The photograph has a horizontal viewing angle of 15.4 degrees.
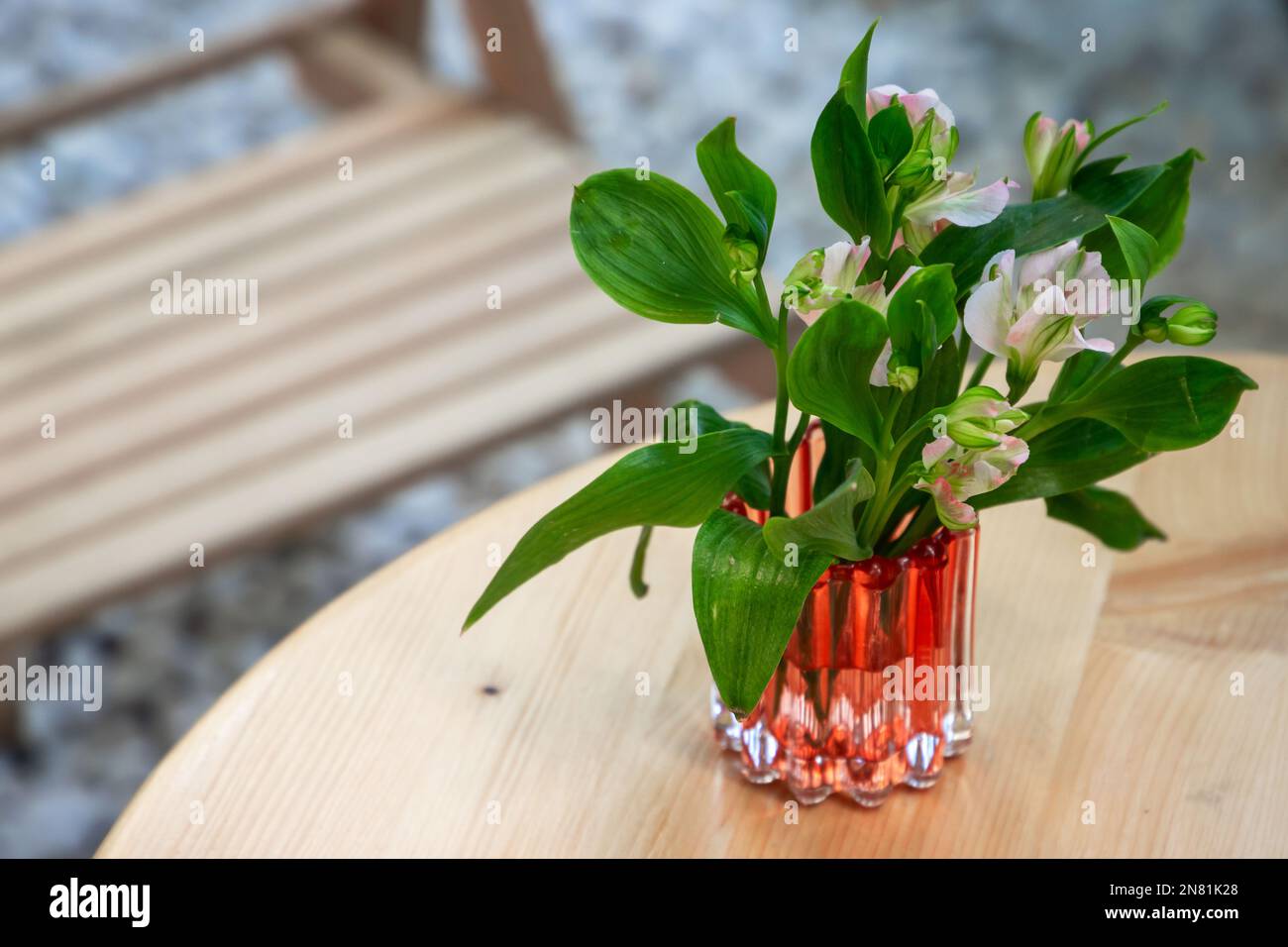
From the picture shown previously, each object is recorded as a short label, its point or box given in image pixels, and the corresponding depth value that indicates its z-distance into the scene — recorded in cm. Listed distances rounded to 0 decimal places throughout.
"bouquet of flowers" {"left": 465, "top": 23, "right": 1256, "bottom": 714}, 118
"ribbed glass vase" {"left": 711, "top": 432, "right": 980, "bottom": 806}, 125
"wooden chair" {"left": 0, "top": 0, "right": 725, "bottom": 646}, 158
